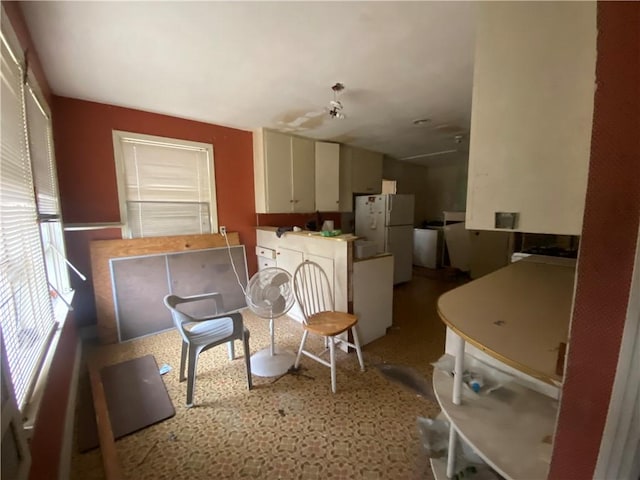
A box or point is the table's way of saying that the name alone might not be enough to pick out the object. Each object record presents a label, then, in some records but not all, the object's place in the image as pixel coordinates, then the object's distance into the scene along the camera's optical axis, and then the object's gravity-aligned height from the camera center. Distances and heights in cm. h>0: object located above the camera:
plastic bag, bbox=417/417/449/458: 138 -125
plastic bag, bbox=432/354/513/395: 120 -80
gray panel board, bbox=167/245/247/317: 295 -77
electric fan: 209 -70
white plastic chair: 175 -90
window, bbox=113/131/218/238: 271 +27
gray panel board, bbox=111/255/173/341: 265 -88
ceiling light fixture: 212 +98
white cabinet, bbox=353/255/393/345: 240 -82
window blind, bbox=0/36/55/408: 101 -19
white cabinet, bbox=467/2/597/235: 70 +29
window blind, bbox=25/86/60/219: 162 +37
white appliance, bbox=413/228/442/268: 510 -74
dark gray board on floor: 161 -133
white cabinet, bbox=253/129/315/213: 336 +51
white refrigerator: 413 -24
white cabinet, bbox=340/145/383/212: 422 +62
